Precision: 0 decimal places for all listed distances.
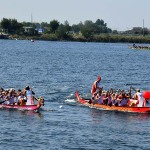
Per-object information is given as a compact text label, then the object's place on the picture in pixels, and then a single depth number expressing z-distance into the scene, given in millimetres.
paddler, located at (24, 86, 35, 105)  49897
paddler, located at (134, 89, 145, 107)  50375
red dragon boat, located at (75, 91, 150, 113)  50188
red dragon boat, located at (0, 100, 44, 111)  48909
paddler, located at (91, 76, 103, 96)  54412
